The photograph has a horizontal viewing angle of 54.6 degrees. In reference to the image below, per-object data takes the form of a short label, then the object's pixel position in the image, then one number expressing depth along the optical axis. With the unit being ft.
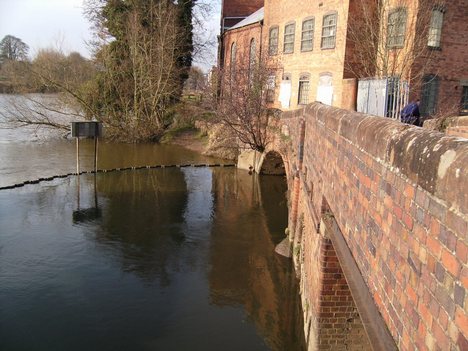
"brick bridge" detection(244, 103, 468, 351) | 6.35
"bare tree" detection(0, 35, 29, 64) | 265.40
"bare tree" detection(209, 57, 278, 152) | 73.56
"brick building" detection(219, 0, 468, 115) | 55.77
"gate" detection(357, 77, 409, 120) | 44.50
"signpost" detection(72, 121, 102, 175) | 66.13
